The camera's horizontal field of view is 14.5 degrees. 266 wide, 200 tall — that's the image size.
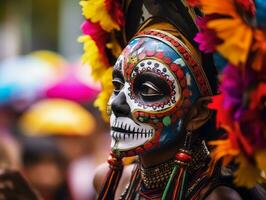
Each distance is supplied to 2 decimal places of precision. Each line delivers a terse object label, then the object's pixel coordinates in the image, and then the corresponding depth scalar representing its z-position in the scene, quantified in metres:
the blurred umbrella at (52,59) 12.56
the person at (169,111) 4.40
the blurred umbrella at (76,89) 10.12
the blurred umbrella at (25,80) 10.89
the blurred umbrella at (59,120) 8.52
